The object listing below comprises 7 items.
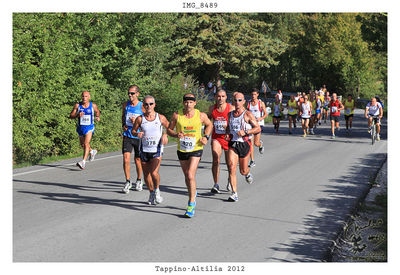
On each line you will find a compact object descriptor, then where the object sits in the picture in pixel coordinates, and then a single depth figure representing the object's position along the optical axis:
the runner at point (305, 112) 22.53
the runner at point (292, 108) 24.20
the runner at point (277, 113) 24.63
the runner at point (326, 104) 31.80
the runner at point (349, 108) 23.77
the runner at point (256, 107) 14.99
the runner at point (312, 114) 24.68
